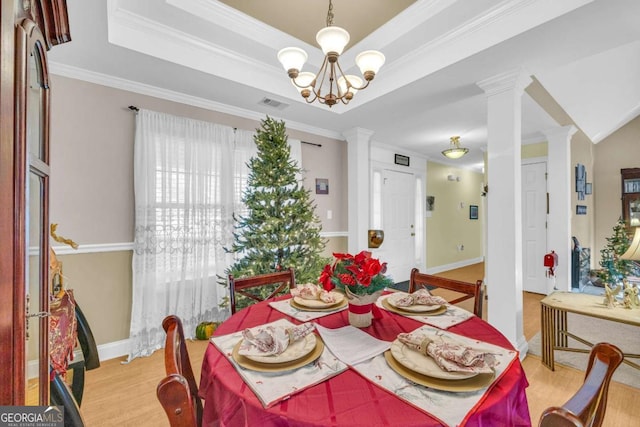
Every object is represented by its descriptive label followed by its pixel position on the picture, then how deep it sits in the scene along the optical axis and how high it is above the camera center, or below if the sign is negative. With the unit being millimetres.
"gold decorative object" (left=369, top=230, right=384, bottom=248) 3758 -323
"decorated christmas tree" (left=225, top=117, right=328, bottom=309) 2672 -63
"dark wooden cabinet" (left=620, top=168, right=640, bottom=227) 5557 +405
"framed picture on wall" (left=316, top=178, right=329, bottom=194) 3844 +395
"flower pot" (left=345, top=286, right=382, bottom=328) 1171 -395
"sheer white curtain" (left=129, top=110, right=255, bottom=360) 2490 -25
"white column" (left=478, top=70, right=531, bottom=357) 2301 +82
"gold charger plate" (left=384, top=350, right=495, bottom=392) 762 -468
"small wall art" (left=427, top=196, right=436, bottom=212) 5703 +229
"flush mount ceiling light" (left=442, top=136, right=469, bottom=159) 4340 +981
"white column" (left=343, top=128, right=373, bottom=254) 3922 +374
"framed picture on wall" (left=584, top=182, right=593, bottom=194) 5000 +494
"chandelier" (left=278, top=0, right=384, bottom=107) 1561 +933
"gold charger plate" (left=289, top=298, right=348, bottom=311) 1428 -473
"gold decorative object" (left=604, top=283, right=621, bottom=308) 2135 -630
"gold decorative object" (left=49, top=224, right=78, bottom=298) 1500 -353
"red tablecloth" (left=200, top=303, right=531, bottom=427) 676 -487
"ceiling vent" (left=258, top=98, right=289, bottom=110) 2910 +1175
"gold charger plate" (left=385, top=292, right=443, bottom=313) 1367 -461
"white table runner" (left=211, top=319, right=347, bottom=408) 750 -478
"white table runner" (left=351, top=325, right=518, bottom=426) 684 -479
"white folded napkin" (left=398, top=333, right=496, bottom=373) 807 -428
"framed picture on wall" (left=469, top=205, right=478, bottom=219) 6870 +66
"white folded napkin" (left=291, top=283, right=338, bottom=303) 1509 -438
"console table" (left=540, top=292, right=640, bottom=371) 2063 -736
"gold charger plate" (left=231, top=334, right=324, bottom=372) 866 -470
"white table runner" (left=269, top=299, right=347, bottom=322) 1337 -486
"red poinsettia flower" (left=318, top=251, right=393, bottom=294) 1122 -245
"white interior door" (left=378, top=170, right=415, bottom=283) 4959 -157
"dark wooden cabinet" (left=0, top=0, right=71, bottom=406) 581 +16
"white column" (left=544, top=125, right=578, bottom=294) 3883 +208
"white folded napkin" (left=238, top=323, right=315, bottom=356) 921 -434
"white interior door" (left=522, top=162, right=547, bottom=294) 4285 -170
